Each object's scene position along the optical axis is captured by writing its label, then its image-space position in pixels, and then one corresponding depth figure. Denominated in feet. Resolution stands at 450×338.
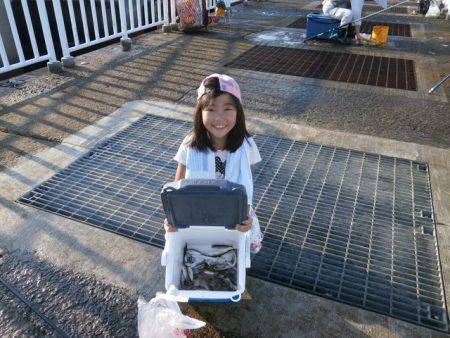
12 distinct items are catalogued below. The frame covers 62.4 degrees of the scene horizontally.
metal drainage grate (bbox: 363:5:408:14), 40.53
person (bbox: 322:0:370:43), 25.81
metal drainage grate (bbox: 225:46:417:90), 19.82
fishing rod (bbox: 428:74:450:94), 17.52
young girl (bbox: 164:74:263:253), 6.64
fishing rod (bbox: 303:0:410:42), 25.72
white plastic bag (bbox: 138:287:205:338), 5.70
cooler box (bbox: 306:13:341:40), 26.07
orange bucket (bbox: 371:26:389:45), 25.54
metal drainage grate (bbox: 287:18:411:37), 30.43
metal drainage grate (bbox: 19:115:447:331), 7.82
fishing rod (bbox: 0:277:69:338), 6.66
